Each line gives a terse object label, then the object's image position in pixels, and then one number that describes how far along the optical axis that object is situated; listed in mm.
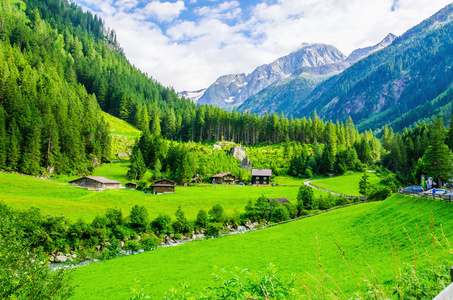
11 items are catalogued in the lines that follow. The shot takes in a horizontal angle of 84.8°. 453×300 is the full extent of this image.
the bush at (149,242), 44375
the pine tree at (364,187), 71844
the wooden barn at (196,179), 96062
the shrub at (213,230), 51594
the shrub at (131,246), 43312
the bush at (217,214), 55156
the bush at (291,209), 61531
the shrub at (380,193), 61853
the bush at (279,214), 59106
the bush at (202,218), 54688
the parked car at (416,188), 53319
